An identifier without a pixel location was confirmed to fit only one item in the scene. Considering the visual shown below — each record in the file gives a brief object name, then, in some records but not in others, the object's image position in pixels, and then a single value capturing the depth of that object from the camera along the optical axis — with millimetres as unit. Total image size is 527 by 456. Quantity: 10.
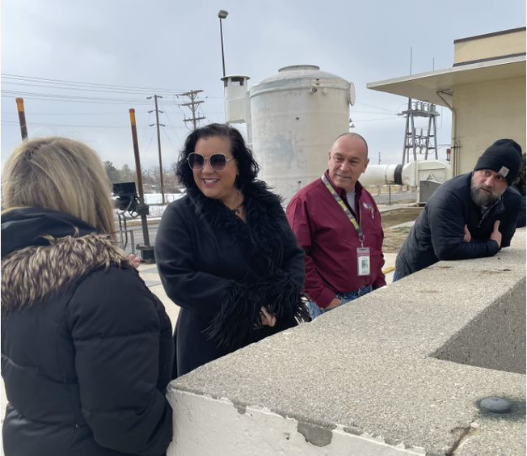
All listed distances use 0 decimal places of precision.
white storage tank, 10586
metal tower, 49406
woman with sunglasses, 2053
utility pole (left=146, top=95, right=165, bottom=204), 34969
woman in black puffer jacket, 1248
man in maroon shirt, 2965
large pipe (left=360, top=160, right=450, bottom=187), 17047
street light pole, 17500
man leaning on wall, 3158
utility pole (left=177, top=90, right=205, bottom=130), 41719
